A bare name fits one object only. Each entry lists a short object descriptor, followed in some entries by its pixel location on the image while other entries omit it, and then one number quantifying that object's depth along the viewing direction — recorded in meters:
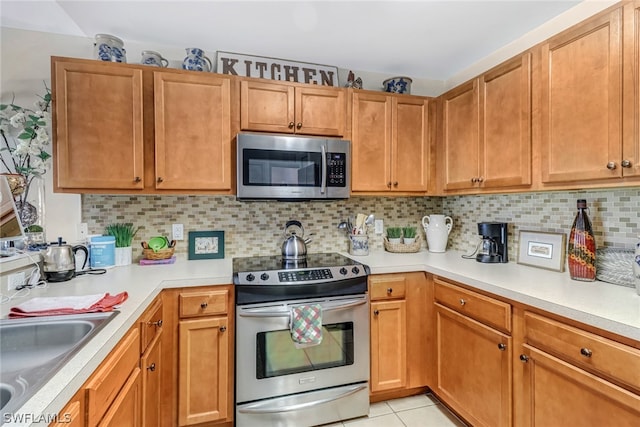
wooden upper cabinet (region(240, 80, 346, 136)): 2.07
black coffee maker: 2.11
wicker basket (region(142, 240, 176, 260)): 2.09
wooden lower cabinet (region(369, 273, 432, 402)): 2.03
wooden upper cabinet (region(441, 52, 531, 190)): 1.75
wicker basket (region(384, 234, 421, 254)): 2.51
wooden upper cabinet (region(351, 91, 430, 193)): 2.29
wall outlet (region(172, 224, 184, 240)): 2.24
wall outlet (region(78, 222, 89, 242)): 2.03
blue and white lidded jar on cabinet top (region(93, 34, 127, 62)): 1.87
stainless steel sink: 0.94
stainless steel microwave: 1.99
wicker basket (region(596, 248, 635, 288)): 1.48
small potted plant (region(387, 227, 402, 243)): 2.54
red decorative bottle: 1.58
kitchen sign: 2.27
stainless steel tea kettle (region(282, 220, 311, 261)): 2.19
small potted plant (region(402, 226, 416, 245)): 2.51
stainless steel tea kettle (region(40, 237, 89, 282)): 1.56
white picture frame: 1.82
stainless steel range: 1.77
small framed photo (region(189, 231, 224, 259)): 2.26
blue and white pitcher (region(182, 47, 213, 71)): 2.05
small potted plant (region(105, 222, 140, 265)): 2.02
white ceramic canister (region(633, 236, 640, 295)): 1.33
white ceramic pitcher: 2.54
